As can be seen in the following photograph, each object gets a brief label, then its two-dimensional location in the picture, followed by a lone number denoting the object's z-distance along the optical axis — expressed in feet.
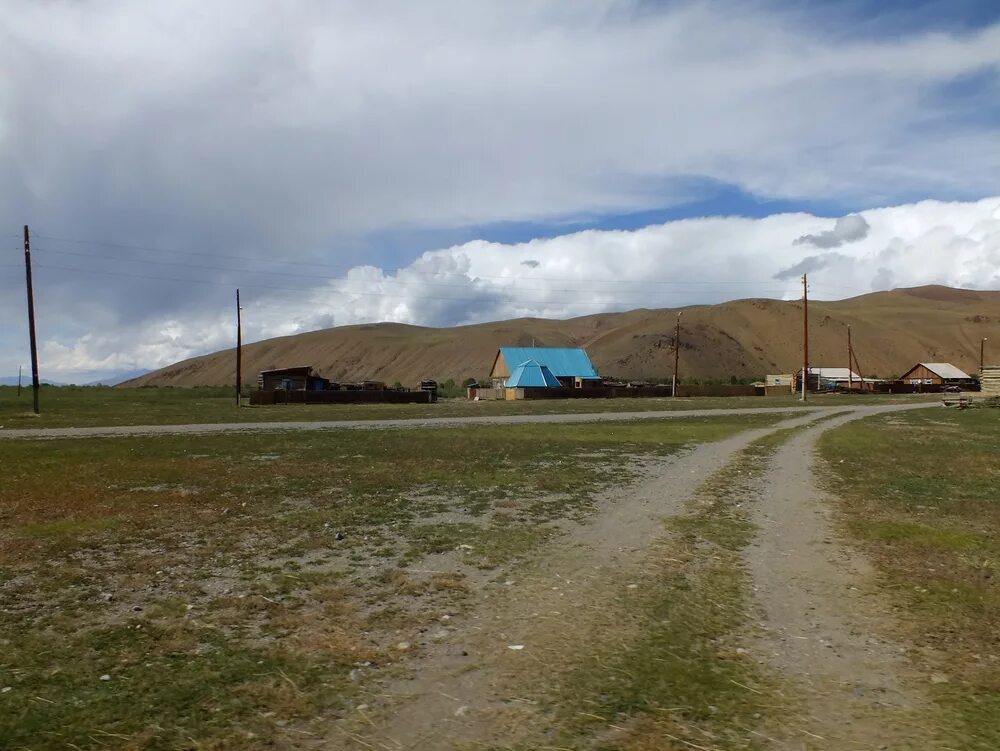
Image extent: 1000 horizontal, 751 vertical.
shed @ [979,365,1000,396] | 191.52
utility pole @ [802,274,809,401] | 222.07
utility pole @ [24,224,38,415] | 154.61
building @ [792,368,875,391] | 355.36
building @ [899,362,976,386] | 388.57
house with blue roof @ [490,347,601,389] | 328.70
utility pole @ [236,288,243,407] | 217.48
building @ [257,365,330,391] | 284.00
